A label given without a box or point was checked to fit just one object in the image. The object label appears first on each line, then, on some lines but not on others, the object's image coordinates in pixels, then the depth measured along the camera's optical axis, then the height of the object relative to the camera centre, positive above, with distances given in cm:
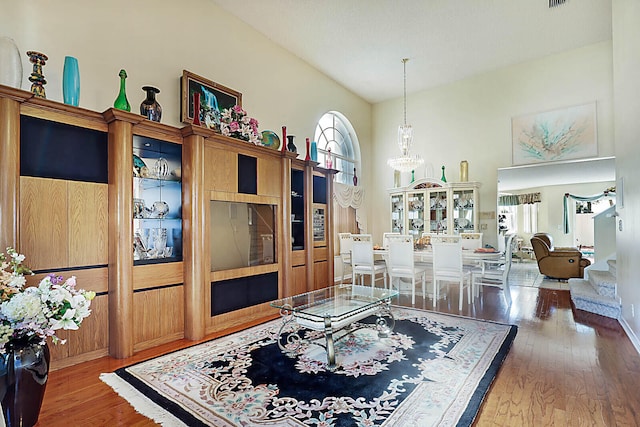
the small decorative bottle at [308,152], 466 +98
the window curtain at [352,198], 637 +40
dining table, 428 -53
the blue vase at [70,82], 263 +113
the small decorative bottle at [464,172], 625 +85
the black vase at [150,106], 315 +111
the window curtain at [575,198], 638 +37
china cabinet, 615 +17
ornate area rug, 186 -114
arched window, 631 +153
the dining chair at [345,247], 555 -52
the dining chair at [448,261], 415 -59
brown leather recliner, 598 -85
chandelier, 548 +104
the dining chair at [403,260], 446 -61
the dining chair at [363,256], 491 -60
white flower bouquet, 151 -42
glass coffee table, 258 -81
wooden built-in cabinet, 243 +1
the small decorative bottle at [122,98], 286 +108
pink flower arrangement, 371 +110
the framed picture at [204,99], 373 +147
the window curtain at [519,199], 644 +36
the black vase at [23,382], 160 -82
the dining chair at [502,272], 441 -77
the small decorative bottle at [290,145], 453 +102
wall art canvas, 533 +137
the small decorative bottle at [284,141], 424 +102
